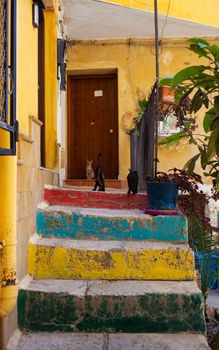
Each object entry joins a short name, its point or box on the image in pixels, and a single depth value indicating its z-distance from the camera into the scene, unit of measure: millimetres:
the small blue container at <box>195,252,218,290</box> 3480
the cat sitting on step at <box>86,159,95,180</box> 6672
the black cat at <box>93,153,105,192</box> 4055
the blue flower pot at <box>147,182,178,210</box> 2909
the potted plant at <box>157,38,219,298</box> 2045
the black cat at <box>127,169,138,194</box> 3539
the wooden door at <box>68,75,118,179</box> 6977
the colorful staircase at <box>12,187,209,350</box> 2232
